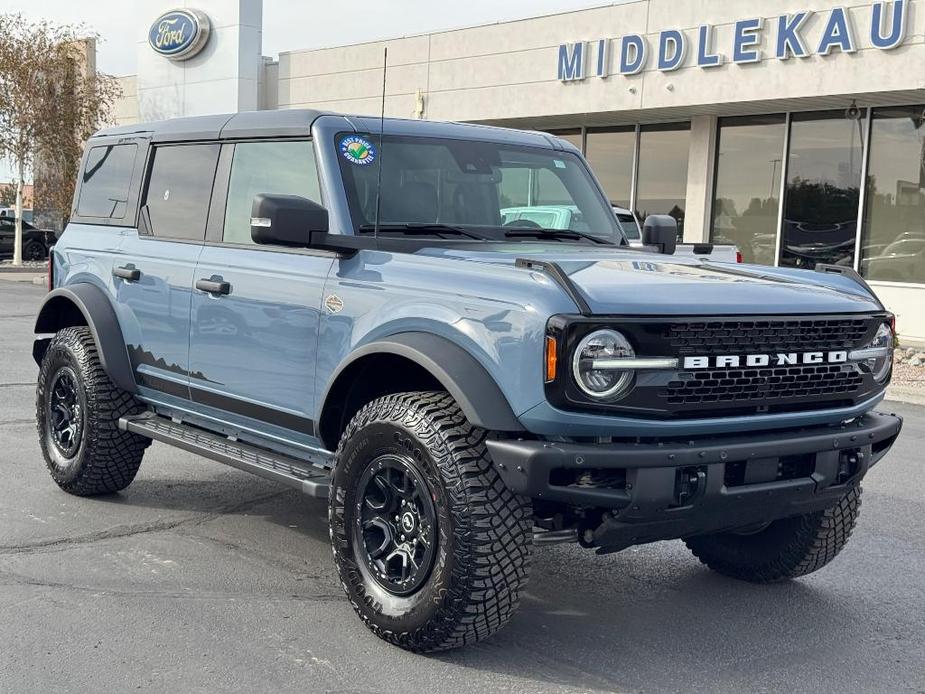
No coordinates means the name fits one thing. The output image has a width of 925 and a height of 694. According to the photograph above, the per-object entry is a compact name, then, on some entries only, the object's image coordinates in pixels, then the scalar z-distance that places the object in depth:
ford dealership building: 17.05
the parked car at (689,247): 8.32
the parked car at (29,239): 33.81
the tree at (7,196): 55.04
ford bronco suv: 3.65
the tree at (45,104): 29.83
